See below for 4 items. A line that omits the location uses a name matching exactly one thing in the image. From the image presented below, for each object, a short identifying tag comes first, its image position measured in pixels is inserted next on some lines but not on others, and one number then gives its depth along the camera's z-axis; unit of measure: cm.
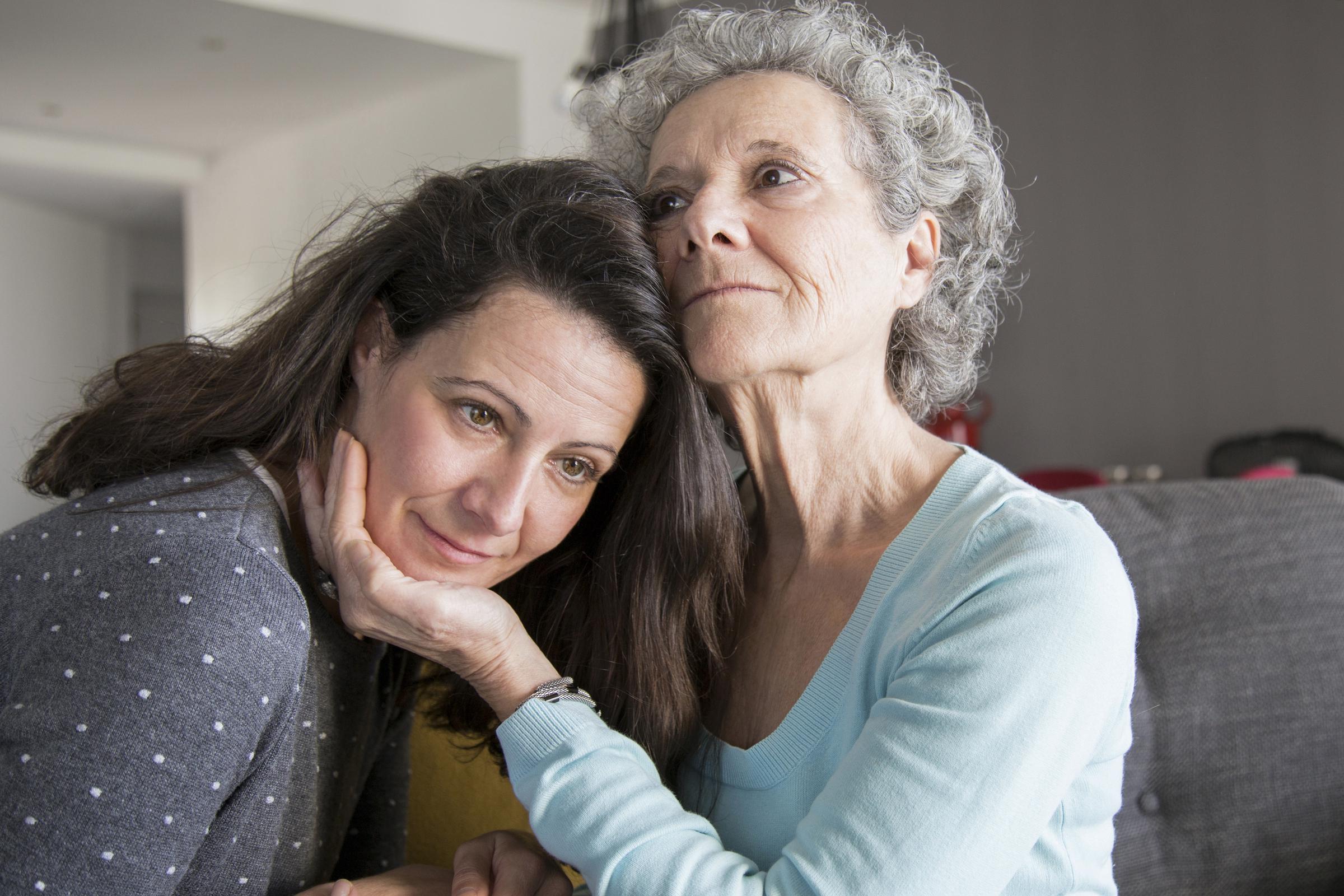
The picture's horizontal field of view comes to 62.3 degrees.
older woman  96
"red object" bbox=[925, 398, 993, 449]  459
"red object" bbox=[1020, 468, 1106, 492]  407
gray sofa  148
